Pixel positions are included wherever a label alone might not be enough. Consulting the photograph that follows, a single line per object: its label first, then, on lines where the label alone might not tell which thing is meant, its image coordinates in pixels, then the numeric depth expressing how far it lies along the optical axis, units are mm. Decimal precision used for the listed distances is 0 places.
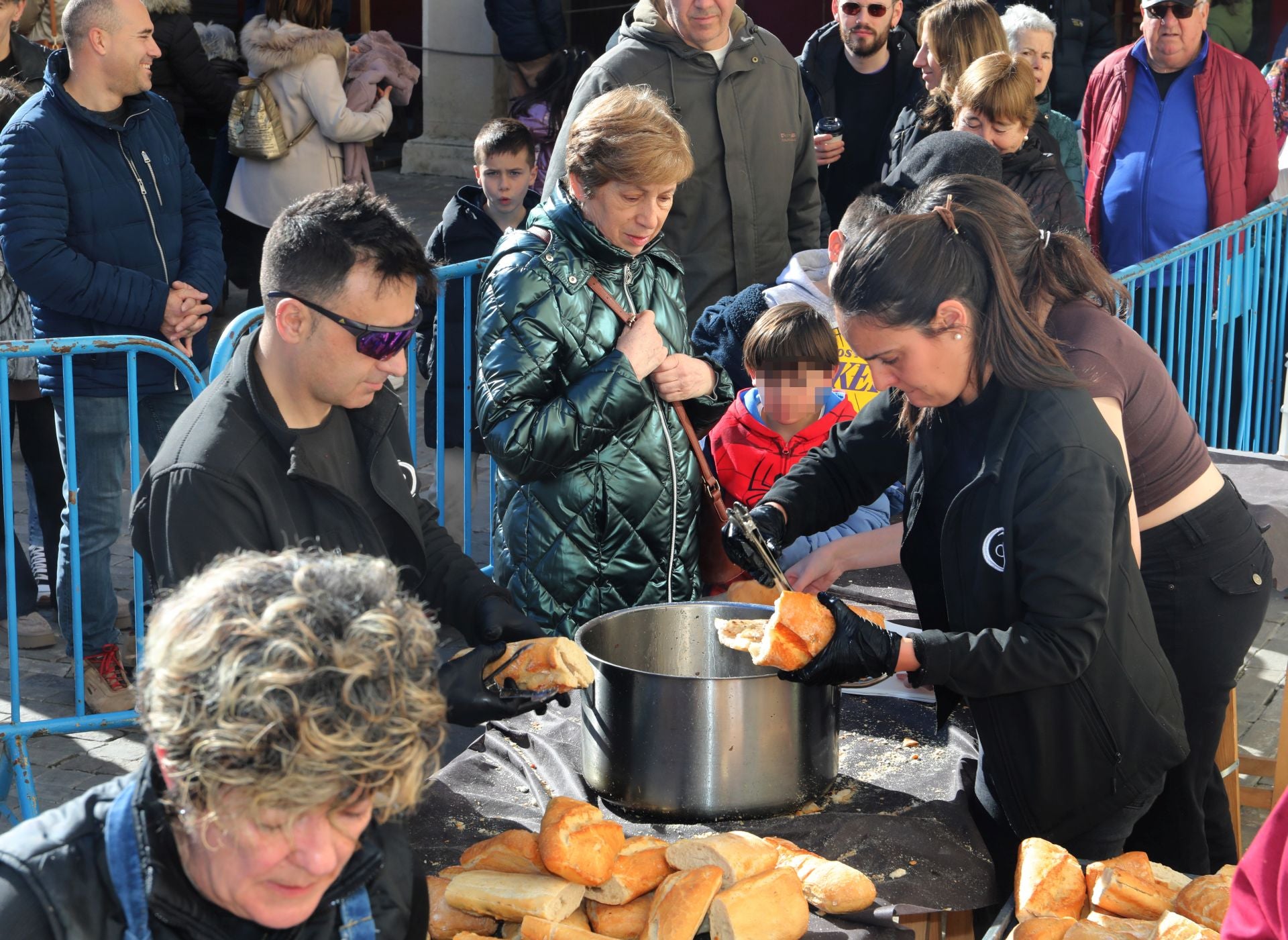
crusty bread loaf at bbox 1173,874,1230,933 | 2111
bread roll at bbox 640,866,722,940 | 2068
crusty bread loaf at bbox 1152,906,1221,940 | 1970
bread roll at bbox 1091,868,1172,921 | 2182
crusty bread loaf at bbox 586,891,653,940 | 2178
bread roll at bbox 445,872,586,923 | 2115
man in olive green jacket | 5086
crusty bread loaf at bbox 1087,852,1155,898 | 2250
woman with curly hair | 1430
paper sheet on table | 3033
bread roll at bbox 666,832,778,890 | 2176
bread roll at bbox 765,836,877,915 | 2178
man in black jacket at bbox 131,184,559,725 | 2299
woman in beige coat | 7938
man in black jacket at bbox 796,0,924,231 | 6527
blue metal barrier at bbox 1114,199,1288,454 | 6023
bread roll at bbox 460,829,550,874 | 2240
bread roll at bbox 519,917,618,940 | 2088
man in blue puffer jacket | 4496
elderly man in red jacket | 6301
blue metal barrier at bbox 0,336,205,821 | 3959
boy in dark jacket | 5547
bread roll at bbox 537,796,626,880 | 2160
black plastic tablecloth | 2344
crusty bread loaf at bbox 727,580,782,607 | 3311
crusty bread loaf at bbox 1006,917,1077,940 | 2094
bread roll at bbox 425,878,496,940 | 2162
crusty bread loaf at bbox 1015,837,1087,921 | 2195
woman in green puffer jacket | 3266
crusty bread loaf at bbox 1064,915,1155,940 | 2068
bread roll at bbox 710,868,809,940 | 2072
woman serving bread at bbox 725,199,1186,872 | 2441
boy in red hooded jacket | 4070
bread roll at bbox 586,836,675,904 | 2193
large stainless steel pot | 2381
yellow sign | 4814
